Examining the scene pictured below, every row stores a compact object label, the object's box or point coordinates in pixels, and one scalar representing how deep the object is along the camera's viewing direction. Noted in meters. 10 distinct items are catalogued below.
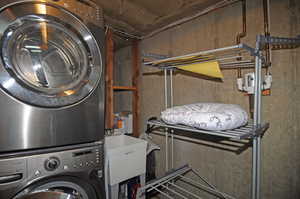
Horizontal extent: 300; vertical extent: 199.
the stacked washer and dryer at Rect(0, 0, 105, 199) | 0.75
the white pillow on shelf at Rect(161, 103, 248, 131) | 0.86
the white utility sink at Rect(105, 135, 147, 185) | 1.25
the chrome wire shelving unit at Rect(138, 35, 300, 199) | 0.81
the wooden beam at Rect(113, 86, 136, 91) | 1.95
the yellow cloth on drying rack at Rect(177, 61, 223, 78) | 1.00
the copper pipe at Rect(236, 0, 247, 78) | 1.23
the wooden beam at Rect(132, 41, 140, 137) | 2.23
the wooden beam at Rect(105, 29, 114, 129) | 1.89
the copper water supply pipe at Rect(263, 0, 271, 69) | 1.11
